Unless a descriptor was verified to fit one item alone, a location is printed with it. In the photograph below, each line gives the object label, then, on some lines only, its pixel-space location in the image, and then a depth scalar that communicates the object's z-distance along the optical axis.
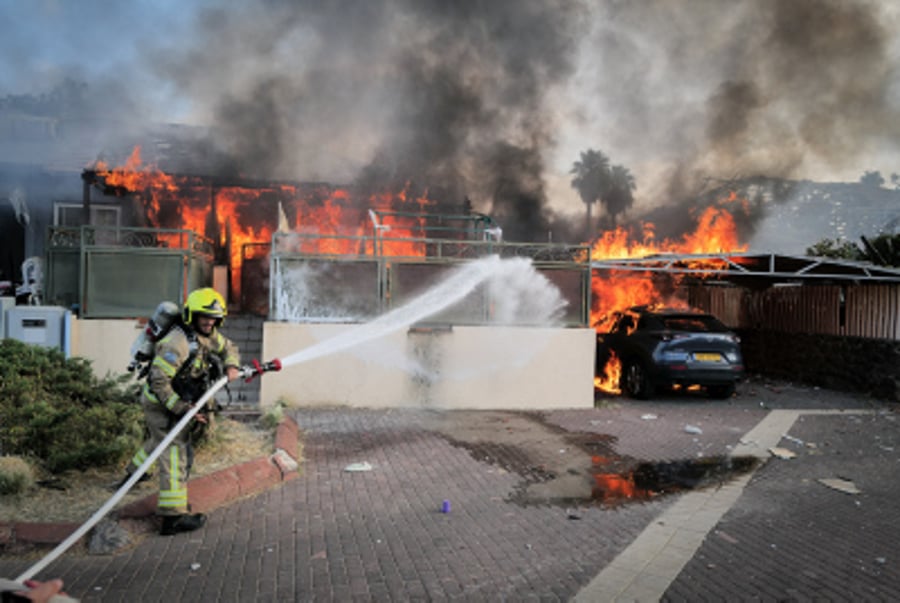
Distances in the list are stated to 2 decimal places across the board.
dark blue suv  9.91
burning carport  10.81
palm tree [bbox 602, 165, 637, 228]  24.03
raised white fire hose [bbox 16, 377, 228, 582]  2.93
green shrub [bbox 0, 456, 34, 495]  4.53
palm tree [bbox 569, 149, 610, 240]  26.10
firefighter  4.30
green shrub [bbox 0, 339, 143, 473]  5.32
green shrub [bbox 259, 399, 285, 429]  6.99
